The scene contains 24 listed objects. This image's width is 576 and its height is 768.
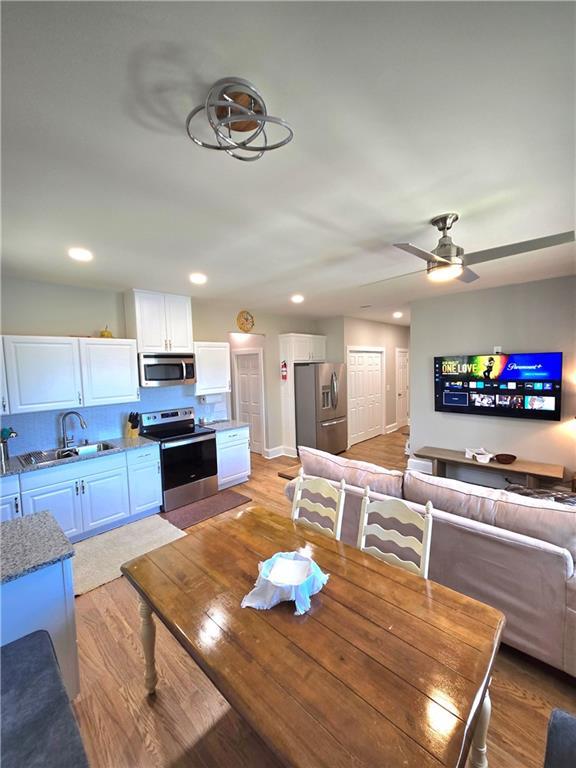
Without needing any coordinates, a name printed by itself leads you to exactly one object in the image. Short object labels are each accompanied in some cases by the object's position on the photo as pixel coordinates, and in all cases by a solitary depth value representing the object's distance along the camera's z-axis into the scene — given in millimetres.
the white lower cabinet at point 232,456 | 4387
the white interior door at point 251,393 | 6027
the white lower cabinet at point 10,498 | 2682
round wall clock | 5312
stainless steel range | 3809
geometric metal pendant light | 1051
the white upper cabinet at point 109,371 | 3396
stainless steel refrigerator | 5656
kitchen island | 1272
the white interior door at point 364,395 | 6535
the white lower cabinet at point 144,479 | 3504
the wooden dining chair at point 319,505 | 1865
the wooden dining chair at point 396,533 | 1534
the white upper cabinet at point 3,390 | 2861
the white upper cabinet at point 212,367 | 4461
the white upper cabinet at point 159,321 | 3791
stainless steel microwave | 3836
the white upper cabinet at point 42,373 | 2945
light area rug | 2678
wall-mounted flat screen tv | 3883
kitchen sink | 3043
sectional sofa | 1637
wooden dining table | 824
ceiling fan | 1919
